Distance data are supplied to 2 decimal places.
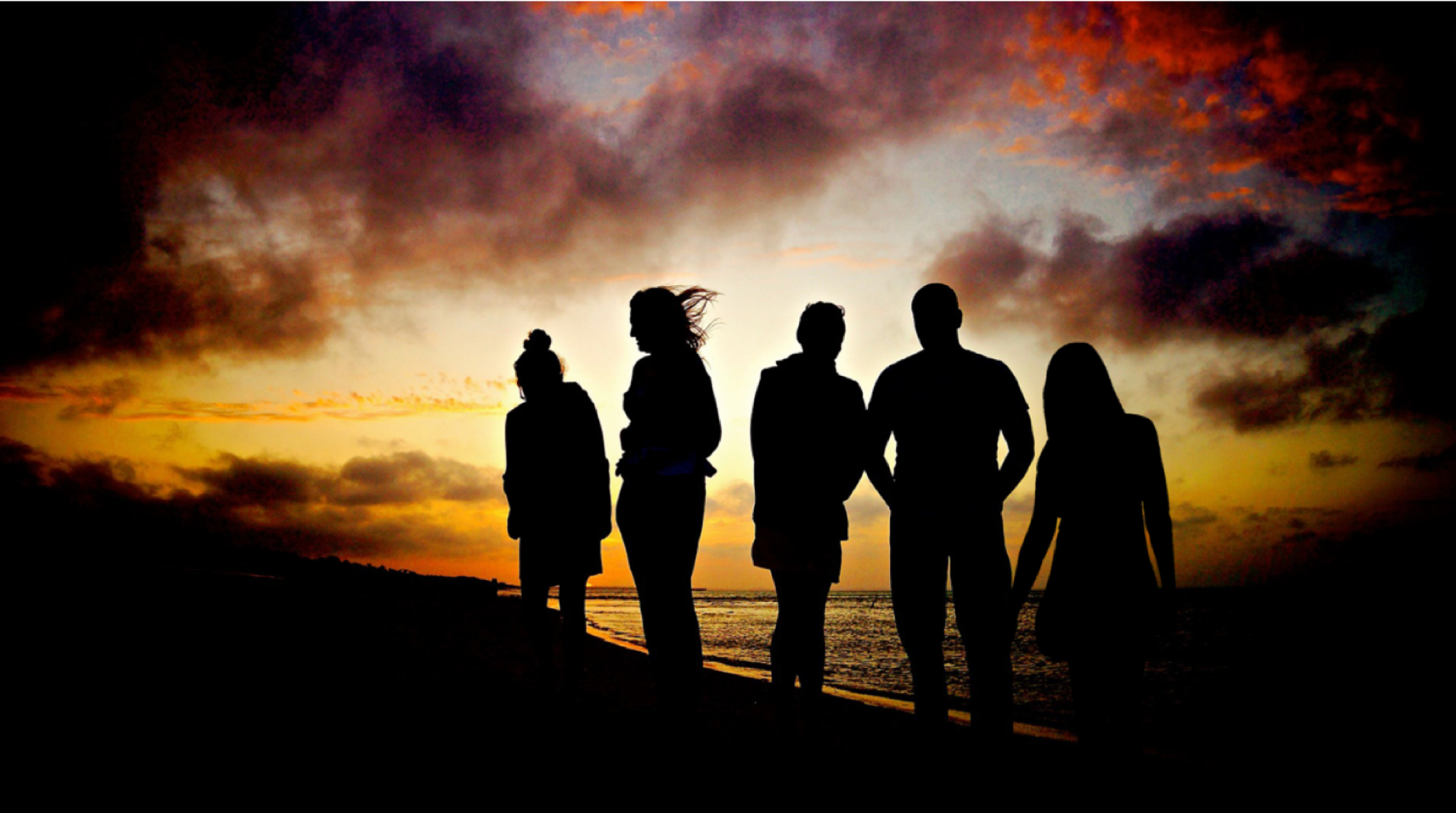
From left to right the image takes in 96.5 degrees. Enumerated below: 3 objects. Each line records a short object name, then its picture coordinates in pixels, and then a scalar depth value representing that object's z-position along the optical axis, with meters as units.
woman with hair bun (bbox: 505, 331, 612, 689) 3.98
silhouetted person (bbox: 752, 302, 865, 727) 3.27
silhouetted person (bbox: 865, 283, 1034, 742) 3.08
